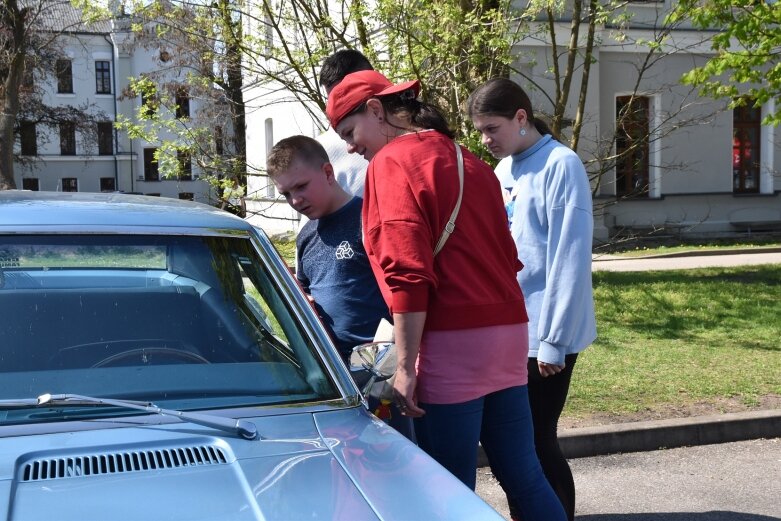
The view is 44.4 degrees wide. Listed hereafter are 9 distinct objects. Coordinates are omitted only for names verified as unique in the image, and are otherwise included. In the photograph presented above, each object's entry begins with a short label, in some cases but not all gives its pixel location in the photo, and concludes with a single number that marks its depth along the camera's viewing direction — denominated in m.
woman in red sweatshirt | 2.86
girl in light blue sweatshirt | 3.57
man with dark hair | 4.17
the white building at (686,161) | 21.23
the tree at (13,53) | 25.27
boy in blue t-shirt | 3.62
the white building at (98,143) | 58.34
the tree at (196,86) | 10.41
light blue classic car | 2.06
